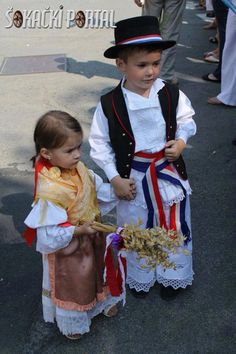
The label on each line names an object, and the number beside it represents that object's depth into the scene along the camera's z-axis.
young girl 2.01
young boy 2.10
